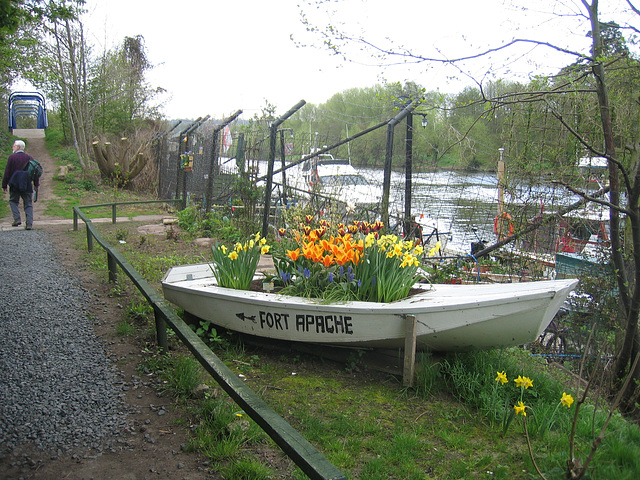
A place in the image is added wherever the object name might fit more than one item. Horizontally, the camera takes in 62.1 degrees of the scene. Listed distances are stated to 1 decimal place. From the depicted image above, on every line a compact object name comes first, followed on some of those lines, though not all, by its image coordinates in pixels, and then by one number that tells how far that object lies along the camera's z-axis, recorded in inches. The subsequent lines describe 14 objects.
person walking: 437.4
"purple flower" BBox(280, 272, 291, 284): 191.5
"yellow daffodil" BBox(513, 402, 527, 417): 104.6
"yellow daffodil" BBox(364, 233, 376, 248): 187.2
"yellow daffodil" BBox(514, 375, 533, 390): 107.4
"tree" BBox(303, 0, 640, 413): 158.6
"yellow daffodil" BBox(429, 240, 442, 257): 184.5
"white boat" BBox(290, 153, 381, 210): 317.1
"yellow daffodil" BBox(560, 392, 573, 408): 96.7
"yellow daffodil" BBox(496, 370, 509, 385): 126.5
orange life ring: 251.9
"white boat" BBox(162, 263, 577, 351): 148.2
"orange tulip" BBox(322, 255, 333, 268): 180.5
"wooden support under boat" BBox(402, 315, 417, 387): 153.7
